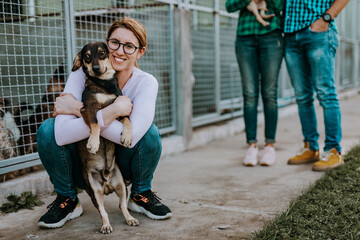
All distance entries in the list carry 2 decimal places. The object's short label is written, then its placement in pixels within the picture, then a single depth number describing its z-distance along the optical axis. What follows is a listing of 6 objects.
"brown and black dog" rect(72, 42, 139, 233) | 2.29
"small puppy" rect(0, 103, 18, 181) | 3.13
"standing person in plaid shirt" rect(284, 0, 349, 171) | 3.54
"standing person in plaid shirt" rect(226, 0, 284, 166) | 3.84
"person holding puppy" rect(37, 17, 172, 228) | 2.33
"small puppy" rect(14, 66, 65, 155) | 3.27
